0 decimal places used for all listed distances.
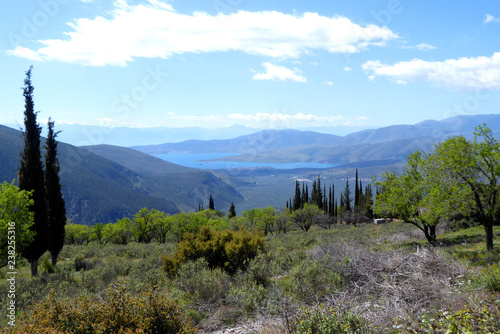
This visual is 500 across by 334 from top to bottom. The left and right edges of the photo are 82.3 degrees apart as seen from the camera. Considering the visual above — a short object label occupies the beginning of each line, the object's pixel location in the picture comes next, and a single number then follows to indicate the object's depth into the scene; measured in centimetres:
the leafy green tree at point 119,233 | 4525
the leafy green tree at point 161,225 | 4424
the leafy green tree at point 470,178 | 1463
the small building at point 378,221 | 4660
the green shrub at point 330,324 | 586
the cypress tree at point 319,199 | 7531
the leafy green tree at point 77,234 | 4781
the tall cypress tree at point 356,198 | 7280
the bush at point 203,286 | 946
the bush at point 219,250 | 1397
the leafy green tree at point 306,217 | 5231
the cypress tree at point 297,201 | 7924
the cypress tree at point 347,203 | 7216
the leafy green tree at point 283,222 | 5169
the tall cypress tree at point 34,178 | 1920
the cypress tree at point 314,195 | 7678
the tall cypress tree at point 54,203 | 2274
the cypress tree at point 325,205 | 7381
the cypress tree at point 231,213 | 7846
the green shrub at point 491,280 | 719
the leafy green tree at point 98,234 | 4938
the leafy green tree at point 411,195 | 1772
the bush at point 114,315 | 605
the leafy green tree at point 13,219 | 1488
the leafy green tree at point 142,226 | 4359
